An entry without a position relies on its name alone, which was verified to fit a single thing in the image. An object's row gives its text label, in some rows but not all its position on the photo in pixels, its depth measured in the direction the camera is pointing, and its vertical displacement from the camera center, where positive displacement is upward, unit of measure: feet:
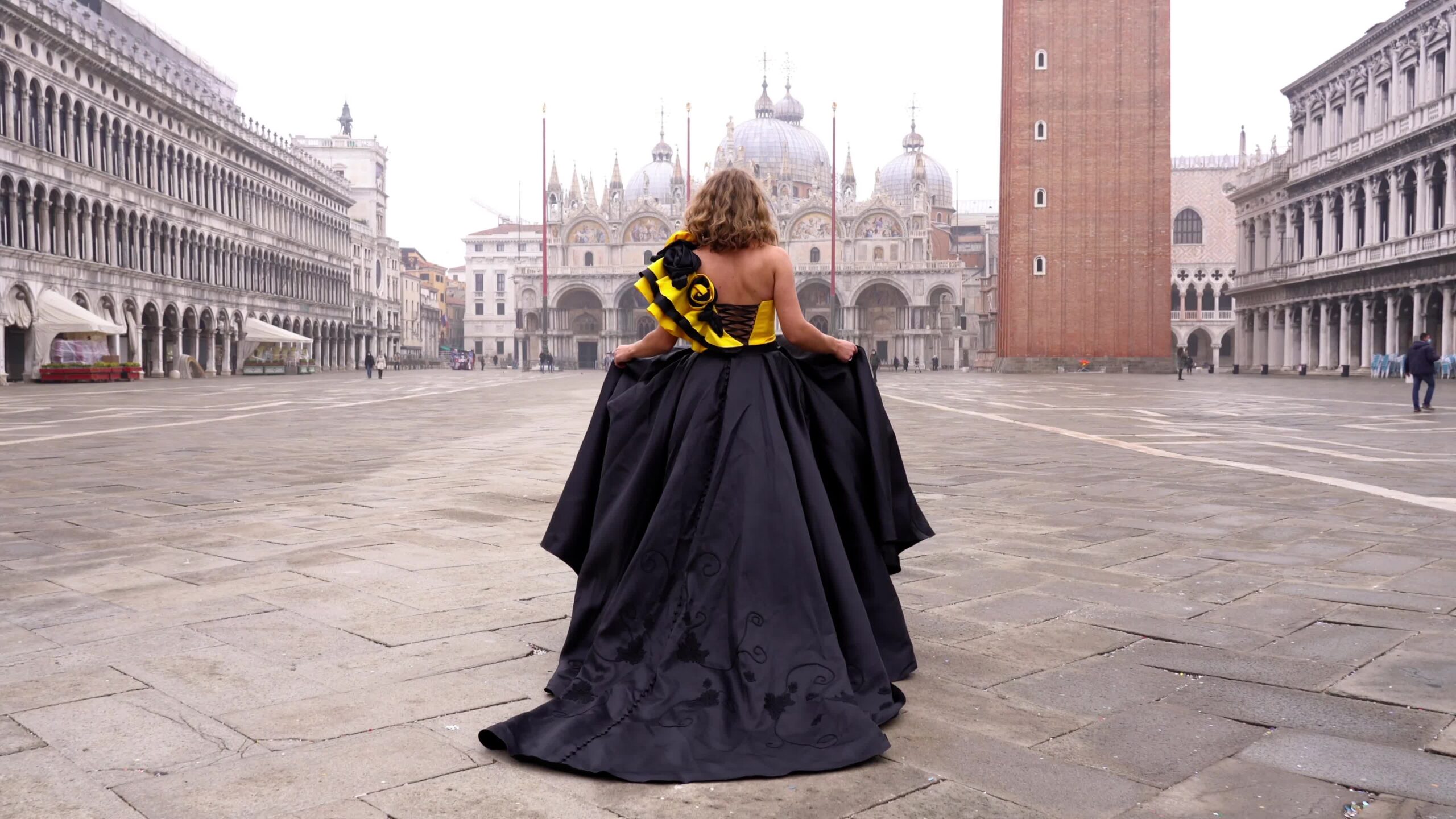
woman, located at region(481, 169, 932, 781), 8.32 -1.54
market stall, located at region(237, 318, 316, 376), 140.56 +2.04
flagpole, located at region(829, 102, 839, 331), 178.70 +23.02
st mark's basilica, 239.30 +20.93
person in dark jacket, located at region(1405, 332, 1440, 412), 50.52 +0.06
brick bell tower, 142.10 +23.65
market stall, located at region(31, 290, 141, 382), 96.07 +2.26
